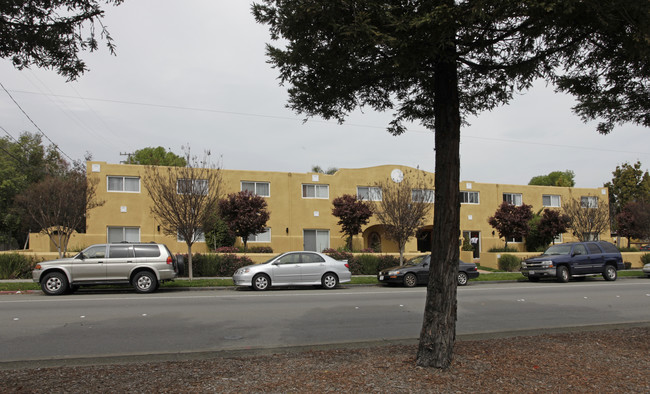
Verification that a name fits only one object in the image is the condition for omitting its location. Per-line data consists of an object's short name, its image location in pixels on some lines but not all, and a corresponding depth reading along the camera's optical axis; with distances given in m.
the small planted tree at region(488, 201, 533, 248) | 30.64
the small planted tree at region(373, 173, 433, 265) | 22.88
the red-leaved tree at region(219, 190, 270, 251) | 24.48
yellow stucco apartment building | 26.41
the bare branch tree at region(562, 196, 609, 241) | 29.91
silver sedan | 16.41
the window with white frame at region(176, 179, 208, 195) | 18.72
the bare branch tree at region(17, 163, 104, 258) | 20.27
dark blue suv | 20.56
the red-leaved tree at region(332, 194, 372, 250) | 26.97
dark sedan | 18.59
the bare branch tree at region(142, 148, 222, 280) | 18.61
